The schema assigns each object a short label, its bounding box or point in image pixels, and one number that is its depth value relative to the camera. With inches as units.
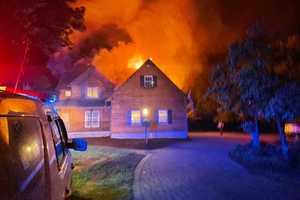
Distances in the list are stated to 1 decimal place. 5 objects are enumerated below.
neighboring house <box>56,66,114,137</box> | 1042.1
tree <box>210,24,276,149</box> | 478.0
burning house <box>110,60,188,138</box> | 1002.7
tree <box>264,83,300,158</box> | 426.0
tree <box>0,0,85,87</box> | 546.3
